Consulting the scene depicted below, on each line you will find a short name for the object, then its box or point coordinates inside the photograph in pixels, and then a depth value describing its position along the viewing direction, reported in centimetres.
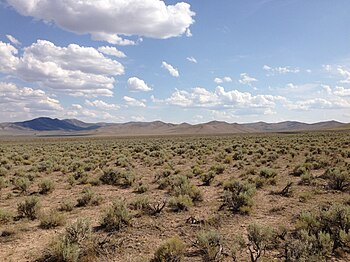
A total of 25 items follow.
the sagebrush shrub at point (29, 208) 1039
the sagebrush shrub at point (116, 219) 912
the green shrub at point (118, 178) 1639
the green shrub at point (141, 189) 1453
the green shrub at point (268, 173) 1698
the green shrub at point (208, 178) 1612
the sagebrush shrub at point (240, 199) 1075
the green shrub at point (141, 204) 1111
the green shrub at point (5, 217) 979
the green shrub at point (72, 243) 679
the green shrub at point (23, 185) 1454
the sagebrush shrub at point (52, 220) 940
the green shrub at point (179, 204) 1114
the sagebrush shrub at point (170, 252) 680
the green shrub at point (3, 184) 1544
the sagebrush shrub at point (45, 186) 1452
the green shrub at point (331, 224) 750
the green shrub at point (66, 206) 1132
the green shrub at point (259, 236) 728
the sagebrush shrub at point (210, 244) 698
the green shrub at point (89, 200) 1212
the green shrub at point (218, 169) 1970
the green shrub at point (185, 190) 1248
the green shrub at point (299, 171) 1805
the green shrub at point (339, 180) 1386
